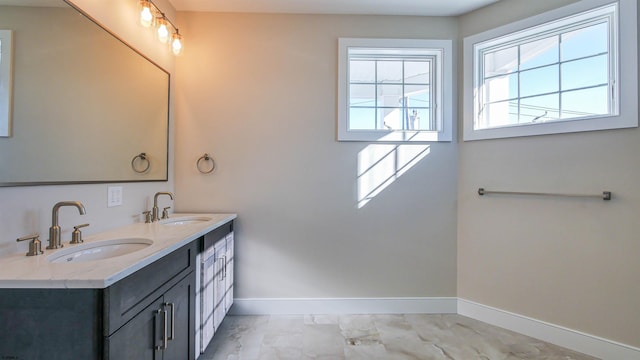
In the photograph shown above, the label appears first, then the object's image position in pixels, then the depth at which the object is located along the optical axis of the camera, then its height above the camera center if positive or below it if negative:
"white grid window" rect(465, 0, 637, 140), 1.86 +0.81
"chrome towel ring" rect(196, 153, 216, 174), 2.36 +0.14
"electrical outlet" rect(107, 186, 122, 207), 1.62 -0.09
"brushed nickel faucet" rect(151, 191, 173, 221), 1.94 -0.20
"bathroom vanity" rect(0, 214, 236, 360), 0.85 -0.43
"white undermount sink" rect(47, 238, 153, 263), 1.18 -0.33
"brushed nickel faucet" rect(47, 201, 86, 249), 1.17 -0.21
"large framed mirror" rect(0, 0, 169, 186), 1.11 +0.40
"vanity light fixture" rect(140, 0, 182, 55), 1.84 +1.13
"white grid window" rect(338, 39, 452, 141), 2.42 +0.85
